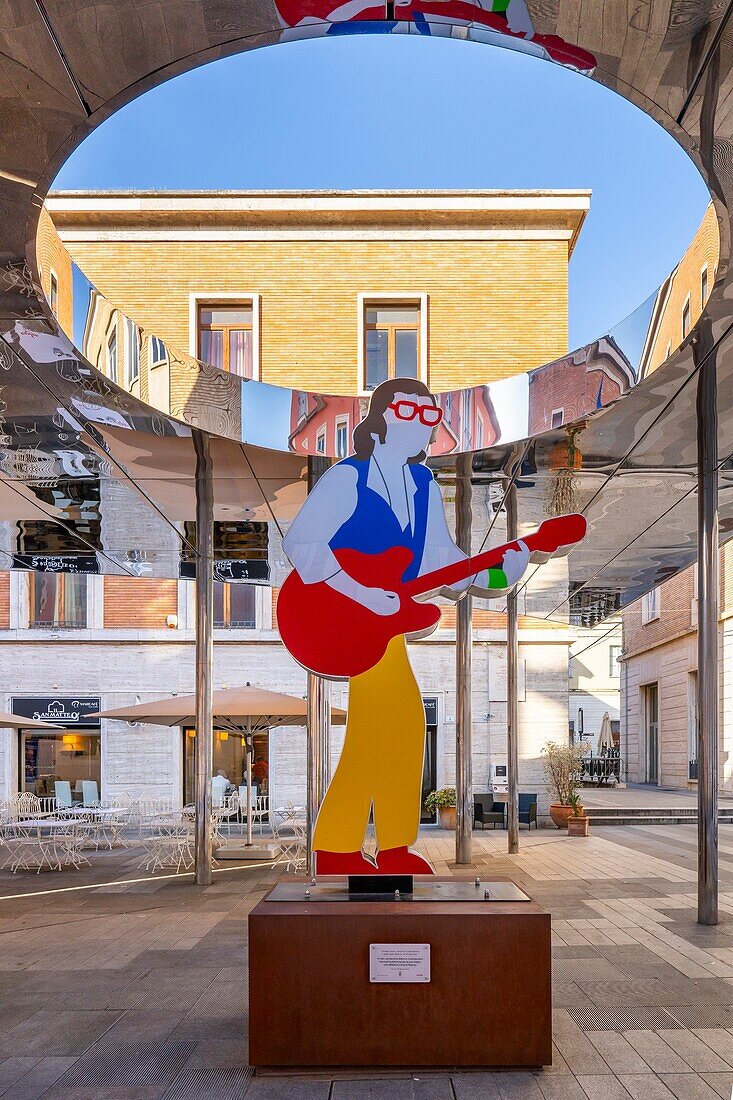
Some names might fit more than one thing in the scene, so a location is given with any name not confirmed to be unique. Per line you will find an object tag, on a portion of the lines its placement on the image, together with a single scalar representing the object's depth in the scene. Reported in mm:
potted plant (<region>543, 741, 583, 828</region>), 21422
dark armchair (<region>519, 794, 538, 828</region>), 21297
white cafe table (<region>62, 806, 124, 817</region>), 18266
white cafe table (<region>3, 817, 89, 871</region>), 15625
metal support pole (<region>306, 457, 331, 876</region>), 12359
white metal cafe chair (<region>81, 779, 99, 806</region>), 23109
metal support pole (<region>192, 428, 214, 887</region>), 13508
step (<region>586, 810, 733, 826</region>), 22609
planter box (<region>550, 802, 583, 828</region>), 21297
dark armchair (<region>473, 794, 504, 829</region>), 21219
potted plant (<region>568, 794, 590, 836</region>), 20188
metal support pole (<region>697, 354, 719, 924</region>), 10320
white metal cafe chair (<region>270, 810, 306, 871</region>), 15549
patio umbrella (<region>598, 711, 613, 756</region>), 37969
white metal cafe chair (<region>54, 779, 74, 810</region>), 22781
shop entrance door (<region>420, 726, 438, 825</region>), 23609
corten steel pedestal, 5914
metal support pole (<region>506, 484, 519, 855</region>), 18133
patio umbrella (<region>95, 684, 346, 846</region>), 15656
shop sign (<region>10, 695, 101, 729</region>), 23672
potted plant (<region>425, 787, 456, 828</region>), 21531
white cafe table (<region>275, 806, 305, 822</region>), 17120
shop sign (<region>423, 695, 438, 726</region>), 23578
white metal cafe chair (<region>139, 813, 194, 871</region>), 15641
